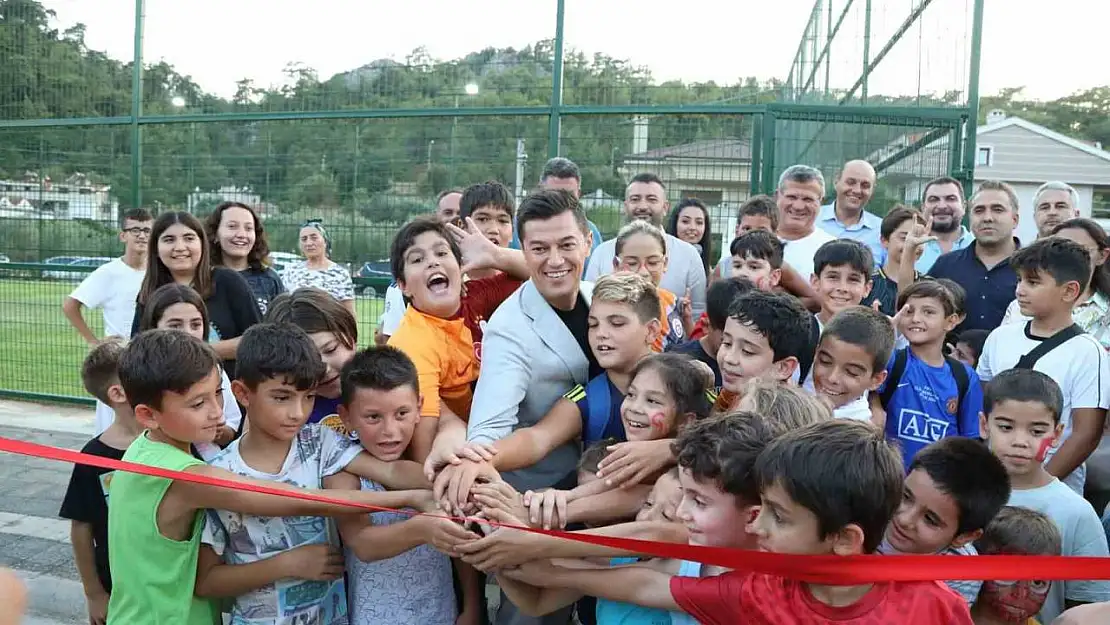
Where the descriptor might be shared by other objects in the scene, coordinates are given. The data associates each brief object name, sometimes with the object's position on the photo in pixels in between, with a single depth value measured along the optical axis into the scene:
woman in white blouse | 6.26
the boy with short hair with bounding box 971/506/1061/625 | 2.46
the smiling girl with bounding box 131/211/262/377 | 4.27
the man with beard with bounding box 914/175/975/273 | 5.17
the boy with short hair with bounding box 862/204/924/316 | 4.47
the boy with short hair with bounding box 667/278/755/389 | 3.17
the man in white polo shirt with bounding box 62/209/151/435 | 5.52
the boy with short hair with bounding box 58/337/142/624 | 3.03
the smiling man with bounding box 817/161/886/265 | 5.45
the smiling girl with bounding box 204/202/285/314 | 5.15
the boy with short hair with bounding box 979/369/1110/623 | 2.71
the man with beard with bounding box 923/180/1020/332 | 4.35
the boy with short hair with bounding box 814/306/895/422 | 2.97
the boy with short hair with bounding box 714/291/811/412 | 2.87
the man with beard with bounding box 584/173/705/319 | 4.43
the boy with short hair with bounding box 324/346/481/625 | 2.66
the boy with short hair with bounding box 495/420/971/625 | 1.78
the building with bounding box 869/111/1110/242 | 32.50
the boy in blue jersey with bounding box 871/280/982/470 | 3.32
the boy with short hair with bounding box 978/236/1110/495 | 3.24
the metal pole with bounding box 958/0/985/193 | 5.62
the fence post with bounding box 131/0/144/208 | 7.61
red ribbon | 1.64
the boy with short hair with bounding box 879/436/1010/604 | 2.33
